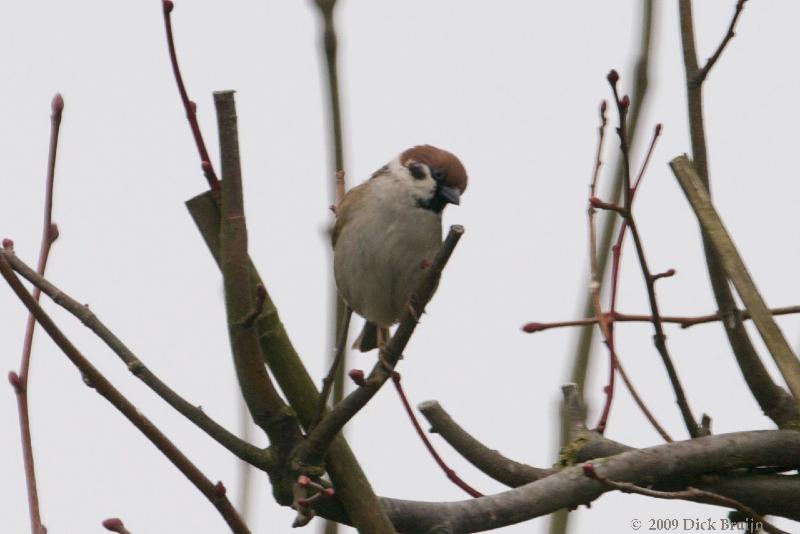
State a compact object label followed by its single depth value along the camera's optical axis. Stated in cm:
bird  717
